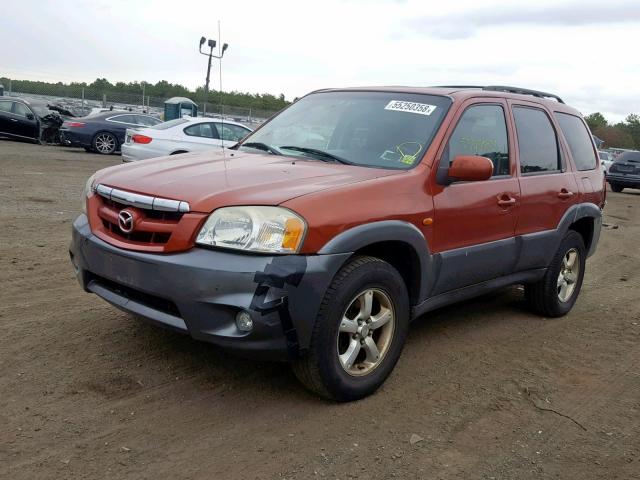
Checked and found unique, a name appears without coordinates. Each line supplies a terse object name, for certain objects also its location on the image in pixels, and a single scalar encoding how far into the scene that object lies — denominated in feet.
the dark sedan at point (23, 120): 64.95
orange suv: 10.18
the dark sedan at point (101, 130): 62.18
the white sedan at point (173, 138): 42.55
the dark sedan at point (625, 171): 68.85
